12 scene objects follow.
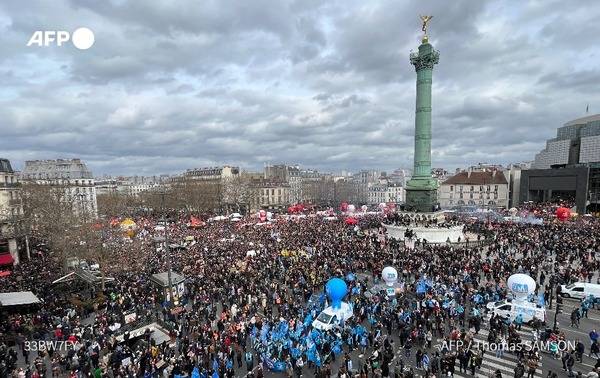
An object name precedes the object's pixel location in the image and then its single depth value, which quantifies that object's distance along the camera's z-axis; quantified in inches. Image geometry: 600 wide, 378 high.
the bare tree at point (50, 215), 1190.9
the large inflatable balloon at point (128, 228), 1504.7
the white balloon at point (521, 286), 658.8
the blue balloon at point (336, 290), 660.1
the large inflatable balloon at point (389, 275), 792.9
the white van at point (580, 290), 748.0
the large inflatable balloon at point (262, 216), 2031.0
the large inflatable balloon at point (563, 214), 1595.8
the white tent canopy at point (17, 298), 753.6
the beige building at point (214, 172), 5068.9
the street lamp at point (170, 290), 757.9
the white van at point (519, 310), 644.1
